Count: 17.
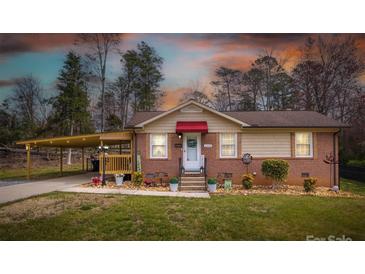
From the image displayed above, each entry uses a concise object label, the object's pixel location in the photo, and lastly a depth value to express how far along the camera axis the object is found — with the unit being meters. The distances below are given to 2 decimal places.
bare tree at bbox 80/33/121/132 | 22.33
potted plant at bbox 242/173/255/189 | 11.32
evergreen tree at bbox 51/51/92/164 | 24.06
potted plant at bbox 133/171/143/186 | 12.07
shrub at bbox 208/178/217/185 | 10.80
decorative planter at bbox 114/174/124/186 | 12.23
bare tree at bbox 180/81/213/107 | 22.59
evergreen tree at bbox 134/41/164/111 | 23.58
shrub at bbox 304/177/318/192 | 10.88
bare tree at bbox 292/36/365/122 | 20.72
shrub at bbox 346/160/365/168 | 14.79
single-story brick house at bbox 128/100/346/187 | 12.52
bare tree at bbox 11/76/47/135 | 23.73
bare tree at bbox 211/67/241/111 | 23.88
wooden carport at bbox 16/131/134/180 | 13.16
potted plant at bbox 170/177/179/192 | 10.88
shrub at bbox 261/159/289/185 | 11.40
